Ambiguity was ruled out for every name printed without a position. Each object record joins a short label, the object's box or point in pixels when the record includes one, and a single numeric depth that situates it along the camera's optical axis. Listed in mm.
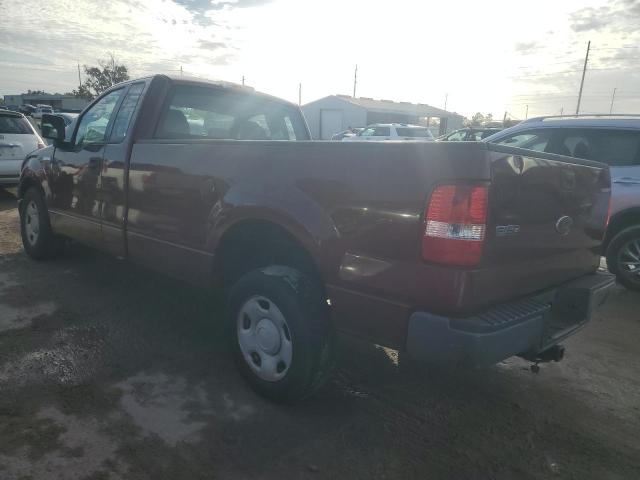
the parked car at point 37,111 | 41006
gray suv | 5156
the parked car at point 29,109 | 47925
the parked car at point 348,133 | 25781
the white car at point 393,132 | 20922
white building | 40531
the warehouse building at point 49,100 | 60597
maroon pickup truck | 2076
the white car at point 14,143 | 9281
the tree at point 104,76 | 55719
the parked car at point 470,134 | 16205
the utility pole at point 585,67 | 51562
